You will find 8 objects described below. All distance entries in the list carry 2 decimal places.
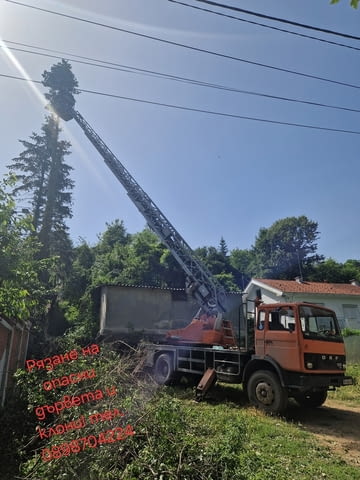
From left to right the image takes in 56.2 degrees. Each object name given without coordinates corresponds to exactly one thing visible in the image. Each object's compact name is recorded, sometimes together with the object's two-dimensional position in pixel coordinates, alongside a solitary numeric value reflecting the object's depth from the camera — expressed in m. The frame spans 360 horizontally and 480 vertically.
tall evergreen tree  25.02
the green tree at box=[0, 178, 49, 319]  4.20
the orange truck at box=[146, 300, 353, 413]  7.51
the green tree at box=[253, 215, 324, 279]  46.22
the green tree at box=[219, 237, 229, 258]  59.72
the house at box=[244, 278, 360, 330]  21.94
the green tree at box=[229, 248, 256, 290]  50.75
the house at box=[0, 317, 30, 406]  7.32
